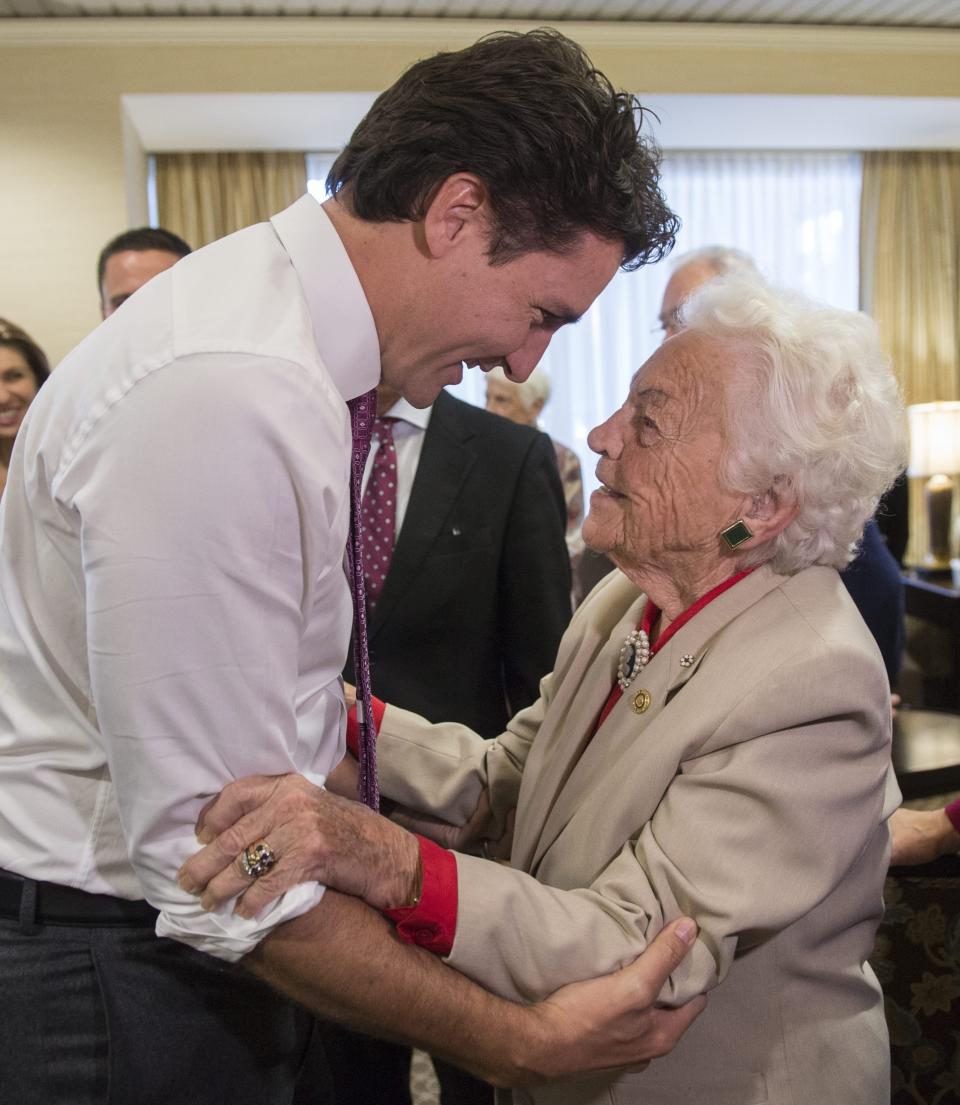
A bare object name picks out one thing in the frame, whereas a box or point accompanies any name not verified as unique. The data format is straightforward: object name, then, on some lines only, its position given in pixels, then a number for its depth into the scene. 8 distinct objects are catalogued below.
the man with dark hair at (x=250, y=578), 0.91
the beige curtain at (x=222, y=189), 6.66
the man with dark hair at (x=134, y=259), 3.05
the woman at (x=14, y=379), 3.39
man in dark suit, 2.11
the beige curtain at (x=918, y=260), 7.44
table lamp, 6.00
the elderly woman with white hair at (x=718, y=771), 1.18
